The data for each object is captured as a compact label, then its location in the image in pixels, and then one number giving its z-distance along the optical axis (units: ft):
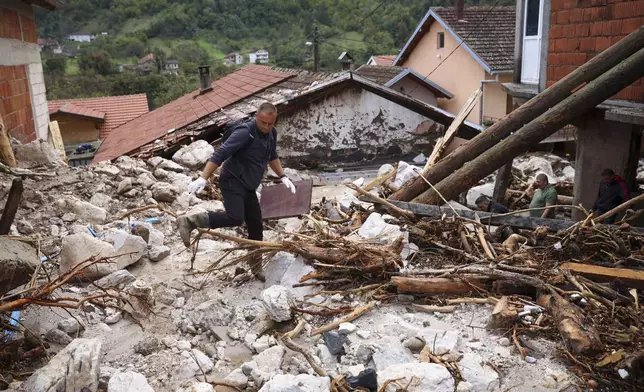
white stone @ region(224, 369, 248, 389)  9.77
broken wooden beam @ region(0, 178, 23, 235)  12.61
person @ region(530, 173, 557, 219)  24.06
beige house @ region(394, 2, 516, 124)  62.44
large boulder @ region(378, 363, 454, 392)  9.20
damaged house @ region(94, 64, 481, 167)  36.01
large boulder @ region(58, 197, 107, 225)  19.72
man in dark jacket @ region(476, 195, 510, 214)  23.80
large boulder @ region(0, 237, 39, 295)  10.12
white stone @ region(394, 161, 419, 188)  24.89
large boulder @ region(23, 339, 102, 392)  9.19
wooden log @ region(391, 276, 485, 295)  12.79
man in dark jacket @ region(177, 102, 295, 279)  14.88
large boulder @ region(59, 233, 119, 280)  14.25
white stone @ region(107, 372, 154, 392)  9.25
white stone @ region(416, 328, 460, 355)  10.50
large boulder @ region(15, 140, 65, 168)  23.21
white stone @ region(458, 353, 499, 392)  9.50
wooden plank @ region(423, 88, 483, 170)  23.35
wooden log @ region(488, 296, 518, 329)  11.24
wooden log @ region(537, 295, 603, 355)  9.84
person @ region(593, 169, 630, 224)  21.15
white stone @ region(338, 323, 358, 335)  11.39
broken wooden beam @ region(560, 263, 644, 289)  12.38
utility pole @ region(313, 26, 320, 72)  74.24
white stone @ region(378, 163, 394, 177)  32.27
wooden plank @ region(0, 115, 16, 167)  20.54
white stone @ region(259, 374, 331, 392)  8.82
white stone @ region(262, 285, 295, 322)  11.93
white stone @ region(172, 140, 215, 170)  29.73
